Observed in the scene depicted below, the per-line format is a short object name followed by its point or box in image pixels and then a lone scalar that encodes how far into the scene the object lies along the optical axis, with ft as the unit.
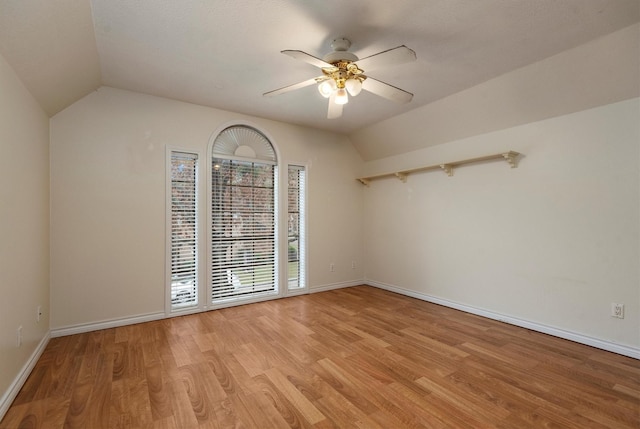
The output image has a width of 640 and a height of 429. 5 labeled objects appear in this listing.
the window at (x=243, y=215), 12.81
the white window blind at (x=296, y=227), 14.82
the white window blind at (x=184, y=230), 11.84
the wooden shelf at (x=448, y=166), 10.74
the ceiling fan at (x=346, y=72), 6.74
